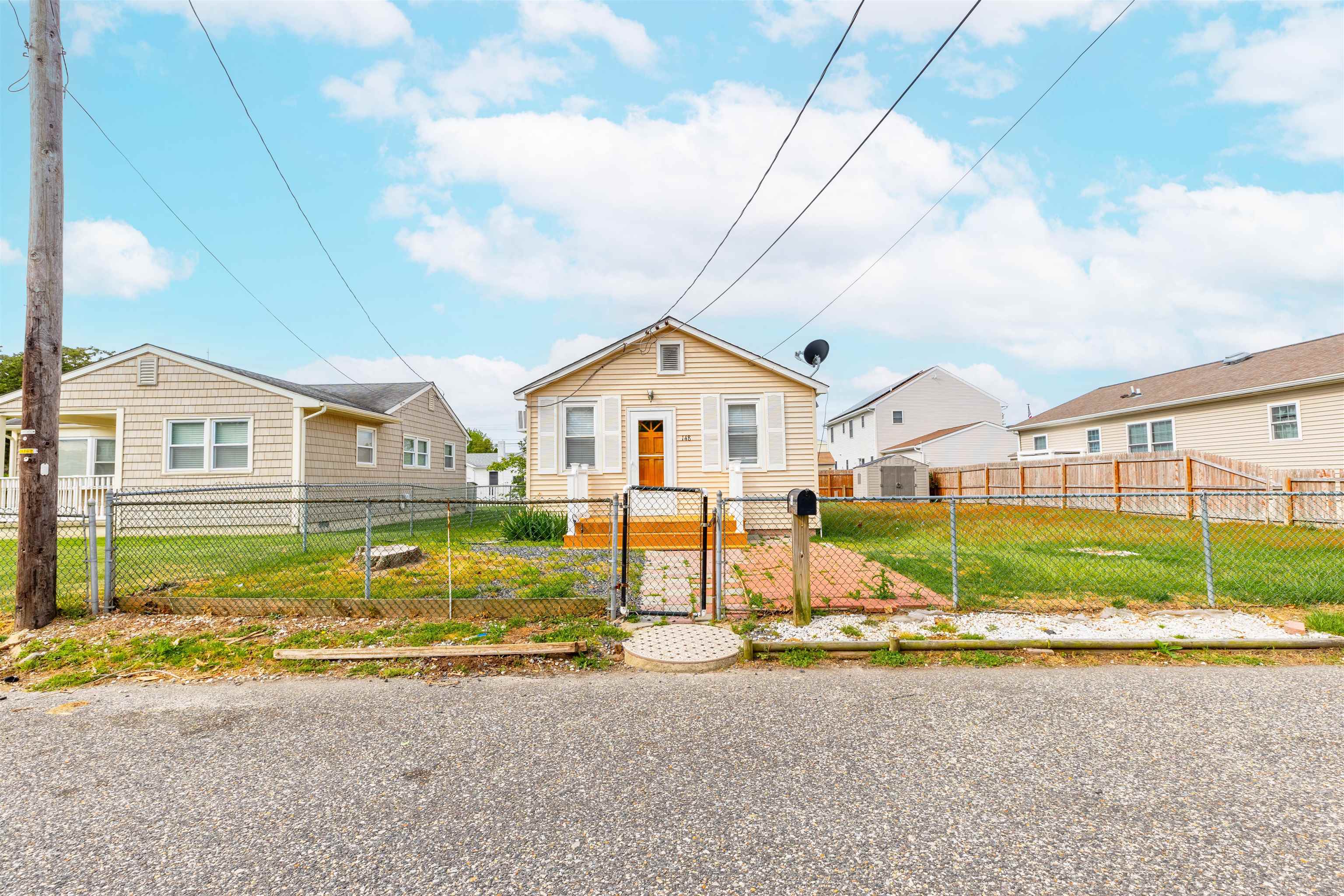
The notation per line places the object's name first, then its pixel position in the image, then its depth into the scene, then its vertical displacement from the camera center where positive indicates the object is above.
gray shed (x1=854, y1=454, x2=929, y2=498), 25.19 +0.20
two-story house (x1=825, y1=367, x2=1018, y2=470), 36.12 +4.17
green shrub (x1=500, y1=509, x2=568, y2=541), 12.69 -0.78
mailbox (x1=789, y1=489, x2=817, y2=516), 5.41 -0.16
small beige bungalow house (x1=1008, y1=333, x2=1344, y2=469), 15.55 +1.93
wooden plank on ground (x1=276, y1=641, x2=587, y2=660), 5.00 -1.27
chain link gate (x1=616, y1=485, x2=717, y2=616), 6.30 -1.05
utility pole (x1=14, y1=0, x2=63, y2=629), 5.89 +1.47
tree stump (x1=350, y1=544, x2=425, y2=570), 8.78 -0.92
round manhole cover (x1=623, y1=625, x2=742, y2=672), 4.82 -1.29
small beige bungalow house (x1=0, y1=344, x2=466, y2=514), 14.68 +1.69
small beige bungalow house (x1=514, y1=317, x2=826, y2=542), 13.34 +1.43
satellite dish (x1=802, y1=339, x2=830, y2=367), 14.04 +2.91
